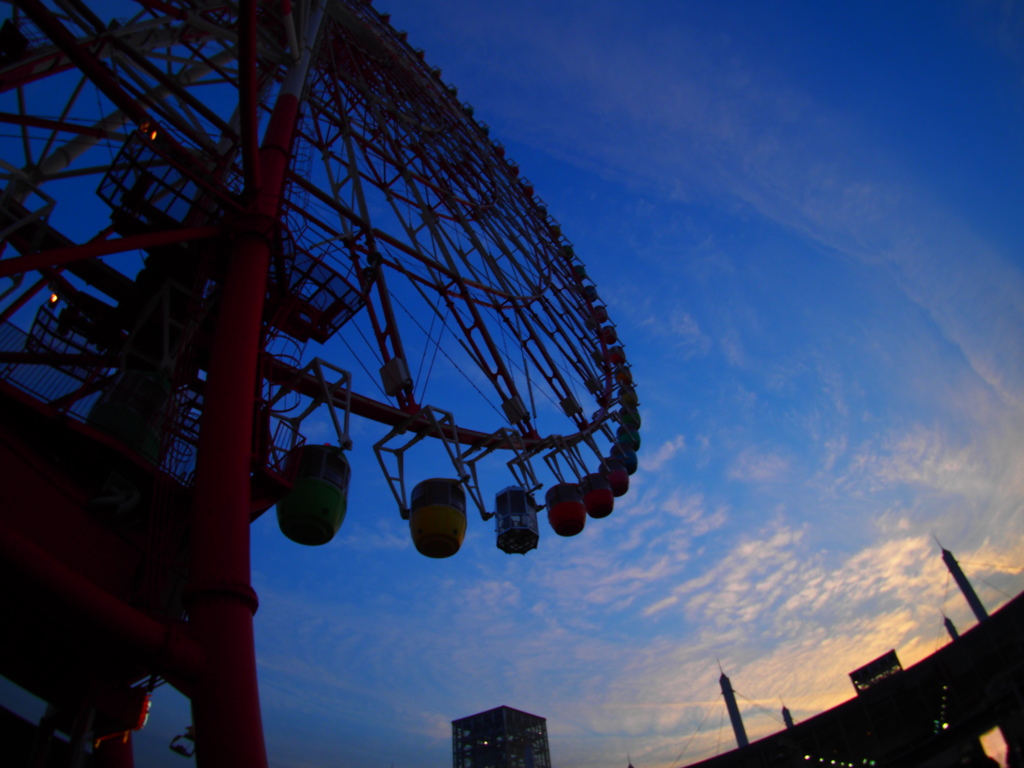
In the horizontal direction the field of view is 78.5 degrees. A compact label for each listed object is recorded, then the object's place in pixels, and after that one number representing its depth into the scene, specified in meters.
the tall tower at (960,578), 39.88
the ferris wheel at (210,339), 5.95
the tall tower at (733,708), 46.97
